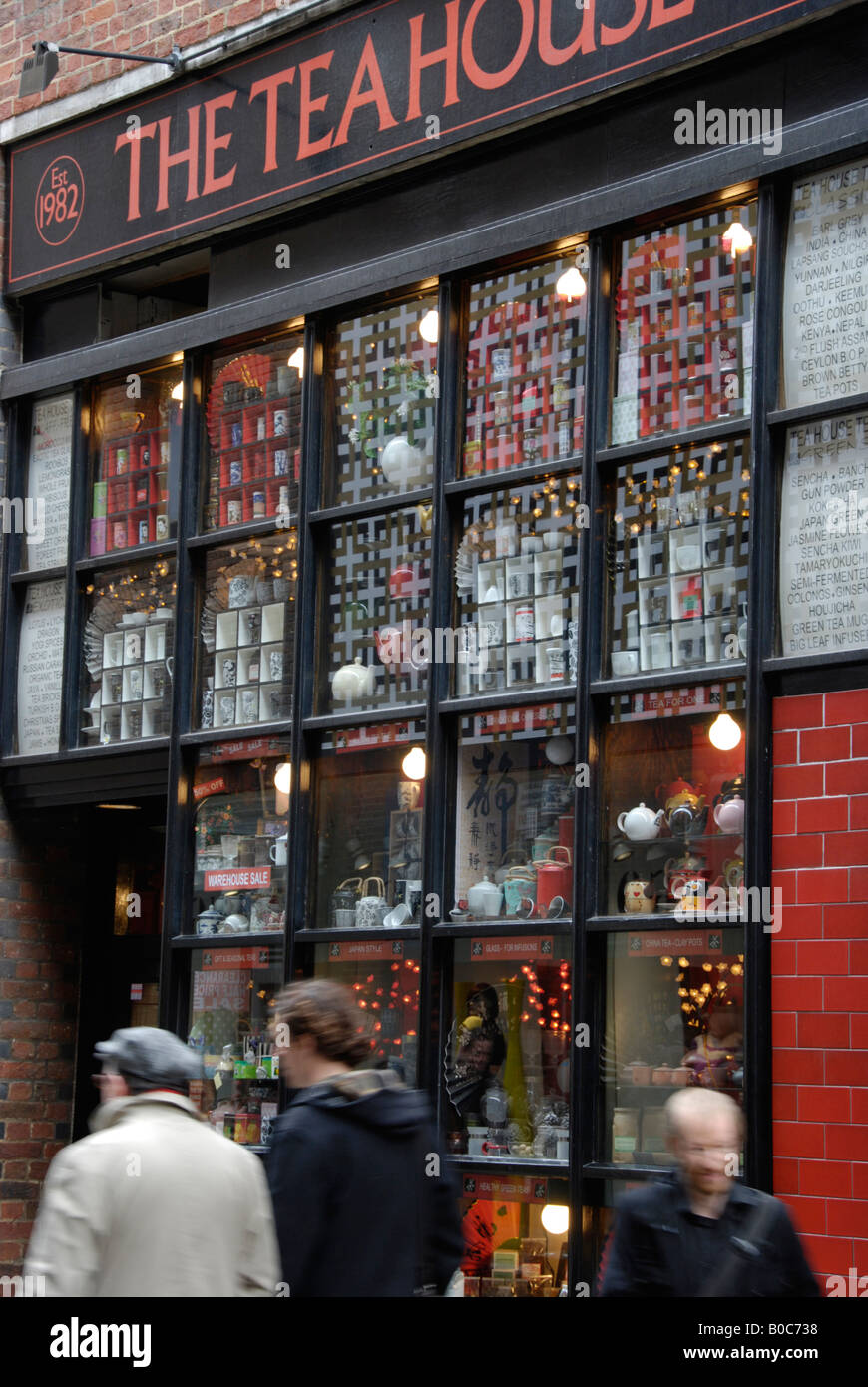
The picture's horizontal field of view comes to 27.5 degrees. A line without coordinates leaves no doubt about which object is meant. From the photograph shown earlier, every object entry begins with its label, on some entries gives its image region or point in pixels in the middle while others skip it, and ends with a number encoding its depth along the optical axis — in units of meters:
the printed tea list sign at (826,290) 6.71
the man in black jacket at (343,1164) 4.25
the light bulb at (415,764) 7.92
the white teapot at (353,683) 8.20
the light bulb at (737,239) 7.14
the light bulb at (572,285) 7.65
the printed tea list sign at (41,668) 9.68
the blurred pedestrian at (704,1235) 4.14
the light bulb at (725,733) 6.89
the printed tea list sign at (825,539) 6.59
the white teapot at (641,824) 7.09
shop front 6.88
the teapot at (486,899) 7.56
